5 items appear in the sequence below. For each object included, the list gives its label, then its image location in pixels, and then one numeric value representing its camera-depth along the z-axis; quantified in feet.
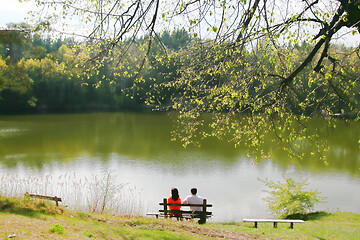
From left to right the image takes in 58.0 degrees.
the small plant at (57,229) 15.62
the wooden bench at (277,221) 24.49
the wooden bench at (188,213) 24.95
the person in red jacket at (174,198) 26.40
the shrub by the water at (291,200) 31.19
